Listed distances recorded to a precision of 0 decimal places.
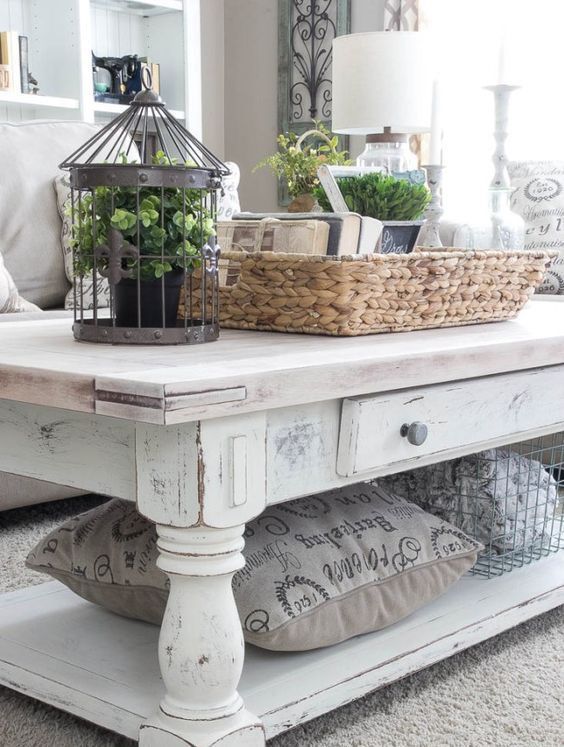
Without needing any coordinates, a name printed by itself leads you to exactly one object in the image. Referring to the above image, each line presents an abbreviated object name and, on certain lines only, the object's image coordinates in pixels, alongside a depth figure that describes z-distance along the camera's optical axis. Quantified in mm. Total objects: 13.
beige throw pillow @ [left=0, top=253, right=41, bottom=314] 2168
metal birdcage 1077
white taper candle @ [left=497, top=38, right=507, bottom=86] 1732
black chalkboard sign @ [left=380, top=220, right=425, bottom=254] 1412
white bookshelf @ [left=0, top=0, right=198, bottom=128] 3777
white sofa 2445
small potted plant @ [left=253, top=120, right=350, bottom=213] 1755
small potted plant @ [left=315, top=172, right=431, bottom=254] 1415
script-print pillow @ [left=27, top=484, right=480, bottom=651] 1119
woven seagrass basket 1193
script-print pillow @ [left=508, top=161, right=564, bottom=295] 2773
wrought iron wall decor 4305
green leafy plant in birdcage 1080
